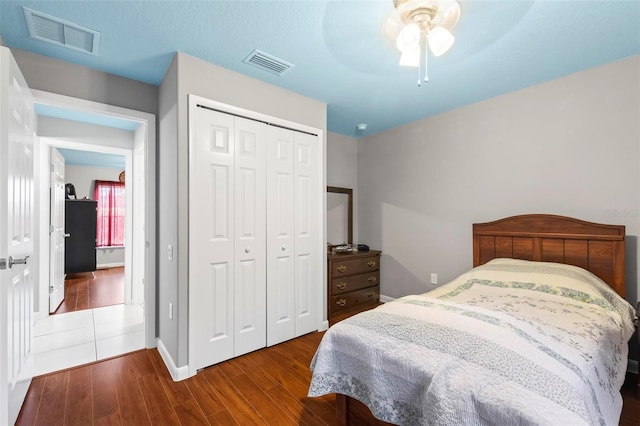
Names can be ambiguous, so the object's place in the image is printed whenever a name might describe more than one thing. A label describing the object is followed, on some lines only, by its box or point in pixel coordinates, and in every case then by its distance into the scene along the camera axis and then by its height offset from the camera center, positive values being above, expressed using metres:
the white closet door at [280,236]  2.59 -0.23
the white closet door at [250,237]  2.38 -0.22
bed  0.98 -0.60
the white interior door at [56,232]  3.41 -0.26
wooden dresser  3.30 -0.86
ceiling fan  1.55 +1.11
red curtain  6.61 -0.01
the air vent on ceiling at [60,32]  1.71 +1.17
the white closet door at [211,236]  2.13 -0.19
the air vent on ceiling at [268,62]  2.11 +1.18
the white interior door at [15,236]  1.42 -0.14
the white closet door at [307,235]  2.80 -0.23
